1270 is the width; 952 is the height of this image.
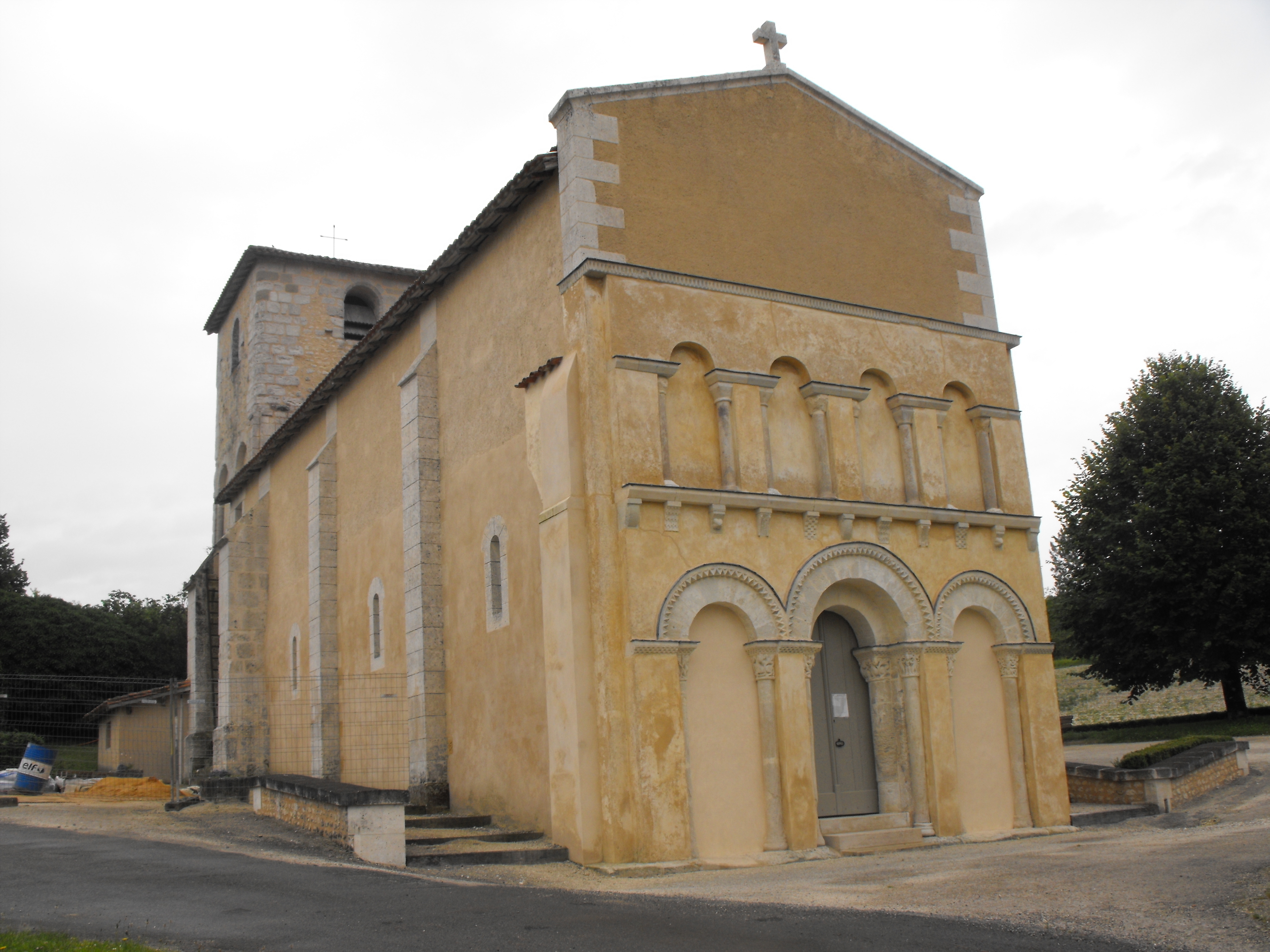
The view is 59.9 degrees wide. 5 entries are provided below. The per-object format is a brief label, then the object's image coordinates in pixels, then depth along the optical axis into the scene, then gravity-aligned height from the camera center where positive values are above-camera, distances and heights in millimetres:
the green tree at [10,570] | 52531 +7645
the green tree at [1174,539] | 25656 +2941
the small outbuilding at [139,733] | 29656 -263
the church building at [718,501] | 11625 +2228
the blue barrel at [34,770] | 20000 -731
